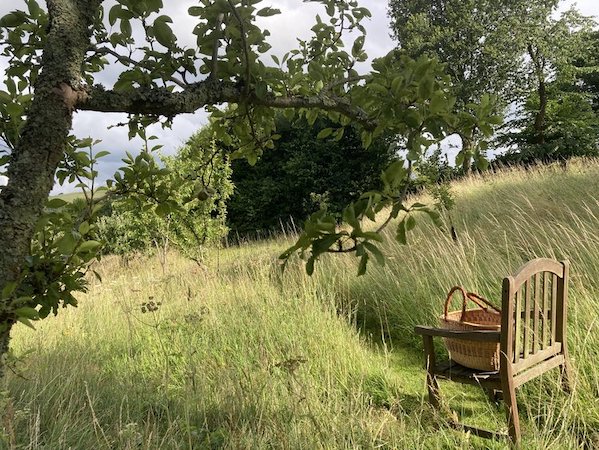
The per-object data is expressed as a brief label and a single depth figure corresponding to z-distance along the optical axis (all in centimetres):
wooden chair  246
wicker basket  276
